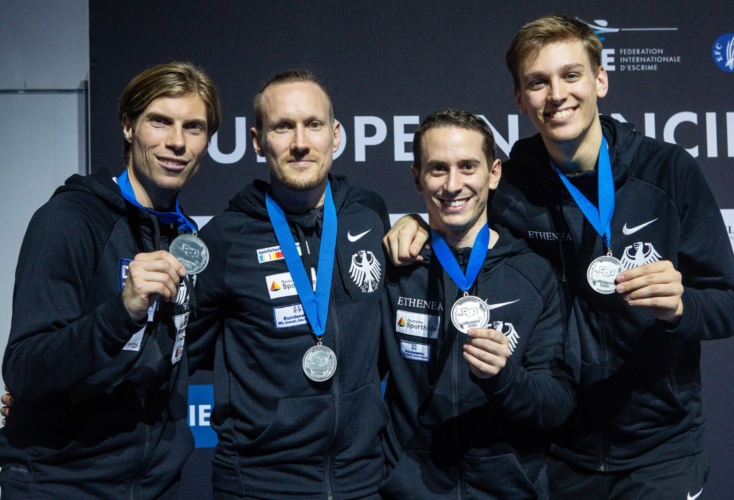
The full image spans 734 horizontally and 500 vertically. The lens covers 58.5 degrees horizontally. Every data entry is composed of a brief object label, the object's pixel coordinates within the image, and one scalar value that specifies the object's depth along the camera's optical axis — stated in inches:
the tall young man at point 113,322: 60.7
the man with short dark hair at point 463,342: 73.7
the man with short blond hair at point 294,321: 72.9
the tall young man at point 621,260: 77.9
